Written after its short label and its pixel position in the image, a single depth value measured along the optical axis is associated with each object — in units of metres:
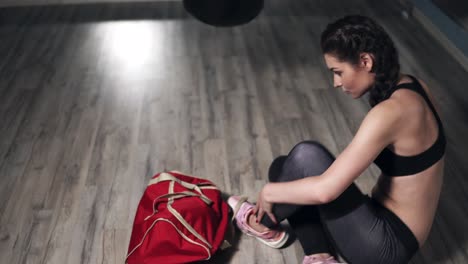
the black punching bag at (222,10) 2.11
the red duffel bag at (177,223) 1.76
